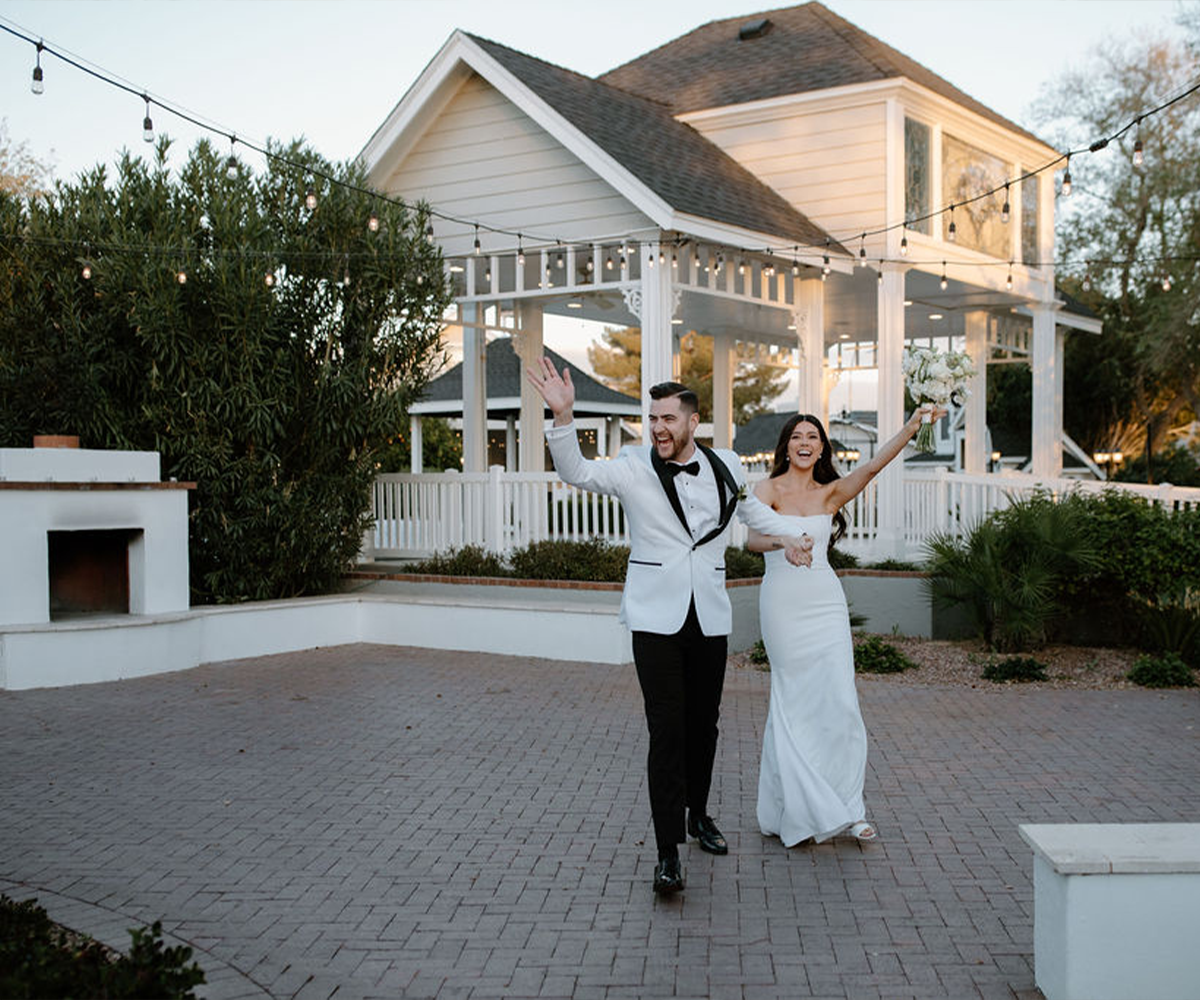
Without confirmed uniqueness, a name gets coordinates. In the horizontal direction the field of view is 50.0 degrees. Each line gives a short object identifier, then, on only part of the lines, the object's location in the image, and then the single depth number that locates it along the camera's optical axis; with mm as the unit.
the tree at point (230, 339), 12164
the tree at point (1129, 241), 27812
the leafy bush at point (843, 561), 14156
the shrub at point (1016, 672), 10875
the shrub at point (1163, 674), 10523
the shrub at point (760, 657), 11648
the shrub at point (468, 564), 14164
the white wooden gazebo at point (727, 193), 14438
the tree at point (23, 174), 32562
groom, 5312
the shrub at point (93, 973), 3303
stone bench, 3998
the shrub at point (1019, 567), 11414
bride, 5902
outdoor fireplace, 10695
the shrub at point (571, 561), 13266
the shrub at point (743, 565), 13164
